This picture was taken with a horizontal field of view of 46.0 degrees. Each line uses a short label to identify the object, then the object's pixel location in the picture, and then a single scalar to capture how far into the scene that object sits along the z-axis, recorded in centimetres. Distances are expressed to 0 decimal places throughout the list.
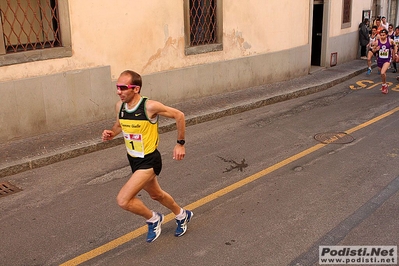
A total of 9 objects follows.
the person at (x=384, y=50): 1286
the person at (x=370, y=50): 1487
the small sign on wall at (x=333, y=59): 1655
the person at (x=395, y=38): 1588
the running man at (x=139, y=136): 451
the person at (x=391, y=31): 1691
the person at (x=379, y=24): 1764
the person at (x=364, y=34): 1812
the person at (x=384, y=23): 1802
